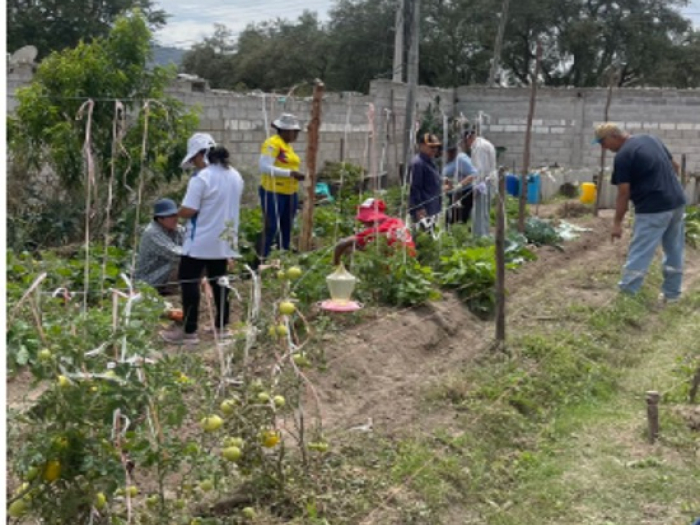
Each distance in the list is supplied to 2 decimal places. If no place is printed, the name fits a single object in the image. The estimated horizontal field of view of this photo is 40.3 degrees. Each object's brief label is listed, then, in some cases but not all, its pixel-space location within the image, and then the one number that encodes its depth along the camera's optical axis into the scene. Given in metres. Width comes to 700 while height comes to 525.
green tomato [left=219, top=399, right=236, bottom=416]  3.48
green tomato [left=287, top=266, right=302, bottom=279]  3.98
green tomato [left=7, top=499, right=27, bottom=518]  2.91
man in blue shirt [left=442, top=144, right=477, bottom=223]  10.27
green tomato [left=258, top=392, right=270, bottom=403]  3.56
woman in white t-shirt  6.18
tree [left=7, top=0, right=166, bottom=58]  29.14
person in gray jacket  7.18
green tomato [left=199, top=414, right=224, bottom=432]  3.23
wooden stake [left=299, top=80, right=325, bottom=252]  8.39
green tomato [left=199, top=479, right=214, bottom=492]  3.18
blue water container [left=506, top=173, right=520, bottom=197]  14.88
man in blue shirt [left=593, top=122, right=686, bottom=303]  8.08
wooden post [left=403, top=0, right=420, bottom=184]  16.42
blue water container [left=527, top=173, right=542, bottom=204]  15.04
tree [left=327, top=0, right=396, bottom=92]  35.25
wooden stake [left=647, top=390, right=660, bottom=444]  4.89
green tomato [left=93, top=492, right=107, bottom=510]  2.86
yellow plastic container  15.29
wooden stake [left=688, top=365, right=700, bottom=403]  5.56
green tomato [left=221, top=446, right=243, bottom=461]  3.25
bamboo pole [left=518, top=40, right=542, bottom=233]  10.37
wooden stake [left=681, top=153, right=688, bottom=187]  14.03
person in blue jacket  9.03
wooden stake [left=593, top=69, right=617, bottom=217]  13.95
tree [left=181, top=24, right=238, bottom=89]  41.15
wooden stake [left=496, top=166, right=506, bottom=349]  6.33
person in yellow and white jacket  8.02
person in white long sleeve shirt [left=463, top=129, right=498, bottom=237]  10.00
